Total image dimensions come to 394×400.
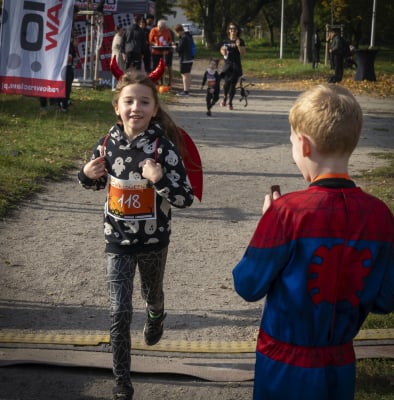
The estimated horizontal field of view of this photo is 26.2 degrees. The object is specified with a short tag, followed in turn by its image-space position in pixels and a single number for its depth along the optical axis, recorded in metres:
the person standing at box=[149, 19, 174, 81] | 23.52
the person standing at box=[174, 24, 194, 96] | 23.41
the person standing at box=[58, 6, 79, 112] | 17.70
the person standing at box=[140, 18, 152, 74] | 22.54
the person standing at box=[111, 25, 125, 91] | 22.58
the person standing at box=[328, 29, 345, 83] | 30.27
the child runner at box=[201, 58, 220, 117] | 18.33
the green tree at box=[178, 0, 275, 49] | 61.28
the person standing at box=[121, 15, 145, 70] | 22.08
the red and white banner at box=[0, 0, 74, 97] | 11.88
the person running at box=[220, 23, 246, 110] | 19.28
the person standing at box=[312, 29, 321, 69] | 37.84
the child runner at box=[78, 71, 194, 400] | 4.25
